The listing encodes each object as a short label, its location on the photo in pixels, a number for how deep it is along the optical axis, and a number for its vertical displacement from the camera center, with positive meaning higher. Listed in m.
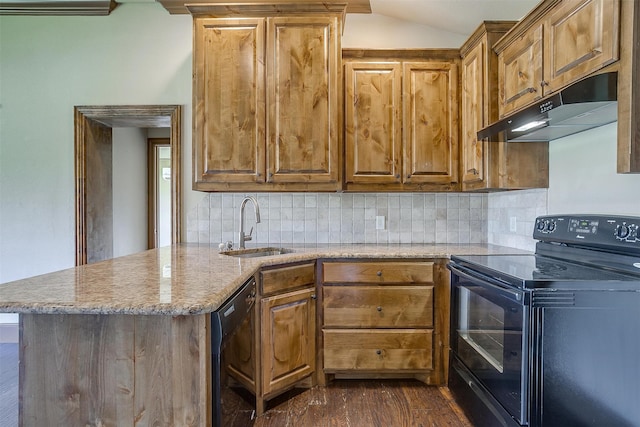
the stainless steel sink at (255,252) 2.33 -0.33
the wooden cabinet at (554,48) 1.35 +0.70
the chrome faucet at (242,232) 2.37 -0.19
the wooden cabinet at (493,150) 2.15 +0.33
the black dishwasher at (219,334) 1.06 -0.41
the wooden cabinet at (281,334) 1.86 -0.72
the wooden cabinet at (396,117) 2.51 +0.61
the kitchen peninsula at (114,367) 1.00 -0.46
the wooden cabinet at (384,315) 2.18 -0.68
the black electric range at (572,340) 1.28 -0.50
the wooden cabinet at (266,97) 2.34 +0.70
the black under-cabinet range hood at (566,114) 1.28 +0.39
